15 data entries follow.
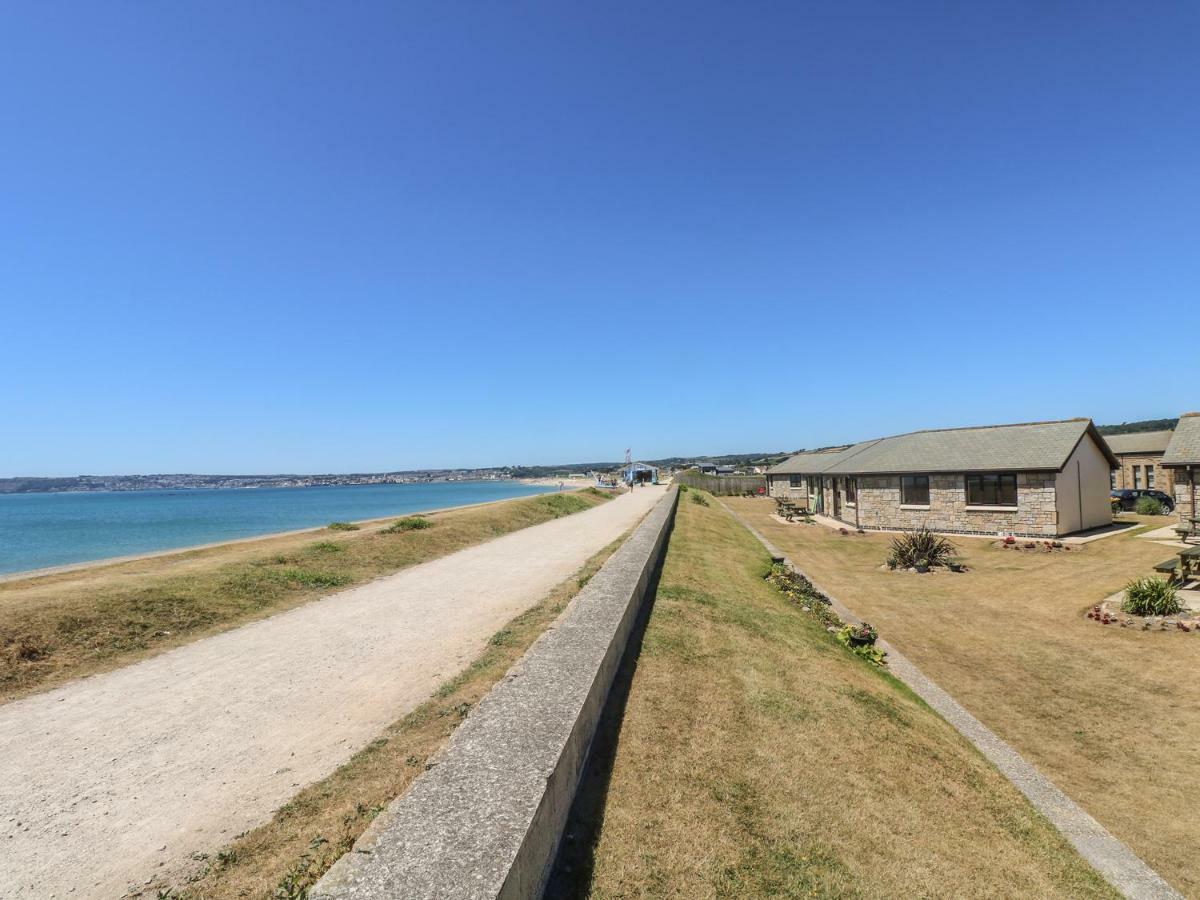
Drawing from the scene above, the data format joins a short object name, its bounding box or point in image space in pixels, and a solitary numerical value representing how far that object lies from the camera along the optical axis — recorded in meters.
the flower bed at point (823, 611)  10.05
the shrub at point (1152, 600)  12.01
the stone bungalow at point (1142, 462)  37.31
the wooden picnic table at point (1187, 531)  14.77
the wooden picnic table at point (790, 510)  37.23
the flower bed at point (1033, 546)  21.12
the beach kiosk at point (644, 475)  90.76
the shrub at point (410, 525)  20.31
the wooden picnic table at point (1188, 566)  14.69
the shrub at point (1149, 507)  29.91
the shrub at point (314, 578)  13.10
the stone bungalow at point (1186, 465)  22.69
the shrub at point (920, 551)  18.83
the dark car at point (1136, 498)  31.51
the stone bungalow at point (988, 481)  23.69
